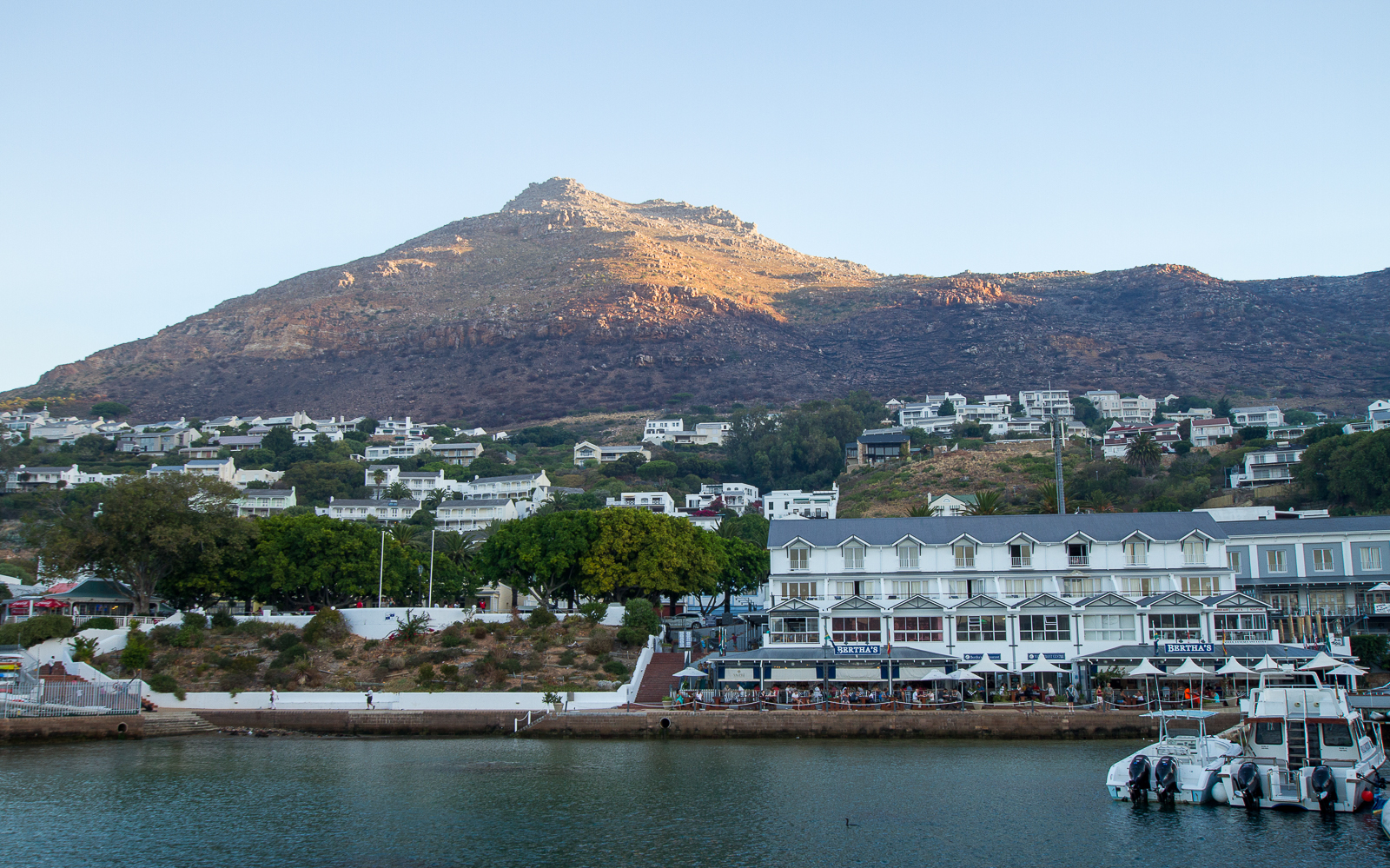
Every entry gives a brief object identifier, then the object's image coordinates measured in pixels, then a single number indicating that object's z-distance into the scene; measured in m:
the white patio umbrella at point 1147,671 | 46.84
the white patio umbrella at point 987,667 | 49.09
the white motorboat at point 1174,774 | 32.38
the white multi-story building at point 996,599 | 51.72
